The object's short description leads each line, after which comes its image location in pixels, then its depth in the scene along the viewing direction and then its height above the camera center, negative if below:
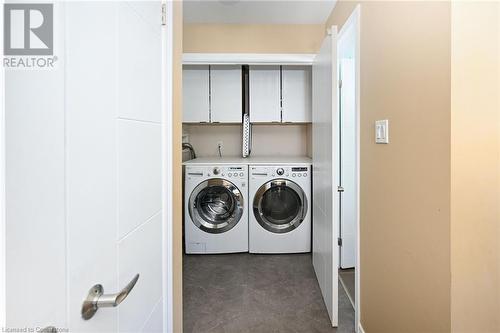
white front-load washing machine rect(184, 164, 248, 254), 2.92 -0.48
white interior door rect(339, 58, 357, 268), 2.54 +0.10
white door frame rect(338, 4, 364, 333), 1.74 +0.04
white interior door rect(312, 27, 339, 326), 1.82 -0.04
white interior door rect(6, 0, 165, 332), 0.45 -0.02
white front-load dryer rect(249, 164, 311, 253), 2.93 -0.48
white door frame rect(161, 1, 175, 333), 1.09 +0.03
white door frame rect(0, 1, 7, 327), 0.41 -0.06
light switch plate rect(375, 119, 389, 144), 1.40 +0.15
